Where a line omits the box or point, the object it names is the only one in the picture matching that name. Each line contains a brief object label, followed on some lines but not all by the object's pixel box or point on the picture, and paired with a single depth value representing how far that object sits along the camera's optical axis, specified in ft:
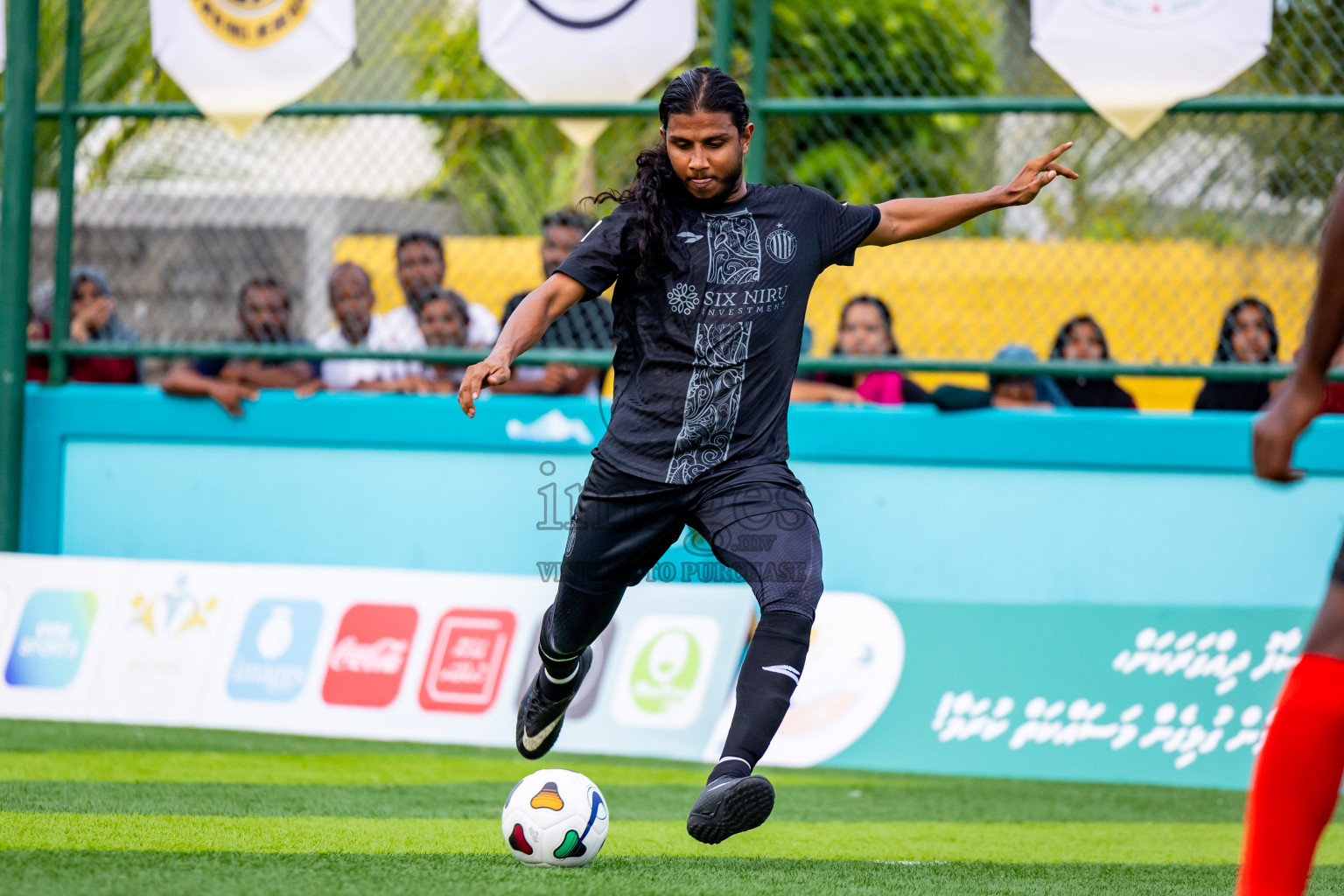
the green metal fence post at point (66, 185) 53.57
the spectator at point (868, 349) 48.67
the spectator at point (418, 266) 51.16
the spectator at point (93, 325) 55.01
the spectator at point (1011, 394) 46.57
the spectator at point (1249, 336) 46.09
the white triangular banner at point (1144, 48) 44.32
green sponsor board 41.52
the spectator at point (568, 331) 49.39
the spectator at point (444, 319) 50.98
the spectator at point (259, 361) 53.06
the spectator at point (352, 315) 51.75
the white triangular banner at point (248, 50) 50.88
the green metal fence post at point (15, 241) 52.75
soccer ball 25.77
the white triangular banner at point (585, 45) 47.78
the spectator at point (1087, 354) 47.96
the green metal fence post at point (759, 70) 48.39
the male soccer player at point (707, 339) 26.25
